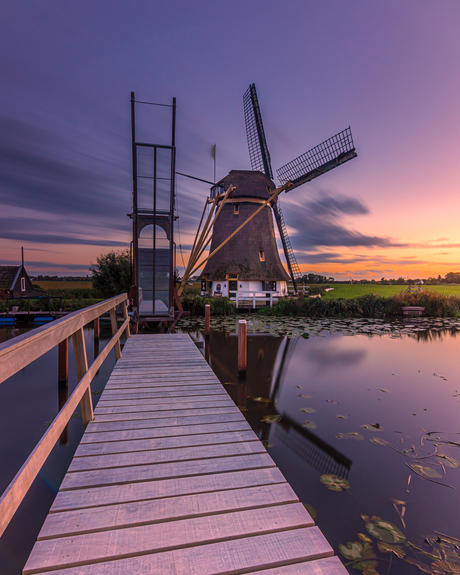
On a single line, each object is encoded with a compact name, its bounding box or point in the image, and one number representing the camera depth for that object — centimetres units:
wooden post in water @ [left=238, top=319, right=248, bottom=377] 602
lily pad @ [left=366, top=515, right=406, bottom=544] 232
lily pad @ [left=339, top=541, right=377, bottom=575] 209
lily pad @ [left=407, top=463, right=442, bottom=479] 318
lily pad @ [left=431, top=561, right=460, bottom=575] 203
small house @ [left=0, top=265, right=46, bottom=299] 2317
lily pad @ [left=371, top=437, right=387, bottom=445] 386
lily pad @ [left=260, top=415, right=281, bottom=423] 454
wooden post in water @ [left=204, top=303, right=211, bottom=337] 1030
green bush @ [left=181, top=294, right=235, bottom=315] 1616
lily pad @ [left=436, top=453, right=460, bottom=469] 338
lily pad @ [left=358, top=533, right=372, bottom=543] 231
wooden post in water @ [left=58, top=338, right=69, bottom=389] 583
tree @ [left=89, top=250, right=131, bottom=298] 1945
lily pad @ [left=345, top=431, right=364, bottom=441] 397
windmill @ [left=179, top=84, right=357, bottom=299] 1922
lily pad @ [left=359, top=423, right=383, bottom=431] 425
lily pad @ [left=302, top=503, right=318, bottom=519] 259
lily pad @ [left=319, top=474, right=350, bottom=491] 300
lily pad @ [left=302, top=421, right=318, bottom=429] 432
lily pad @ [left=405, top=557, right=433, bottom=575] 206
